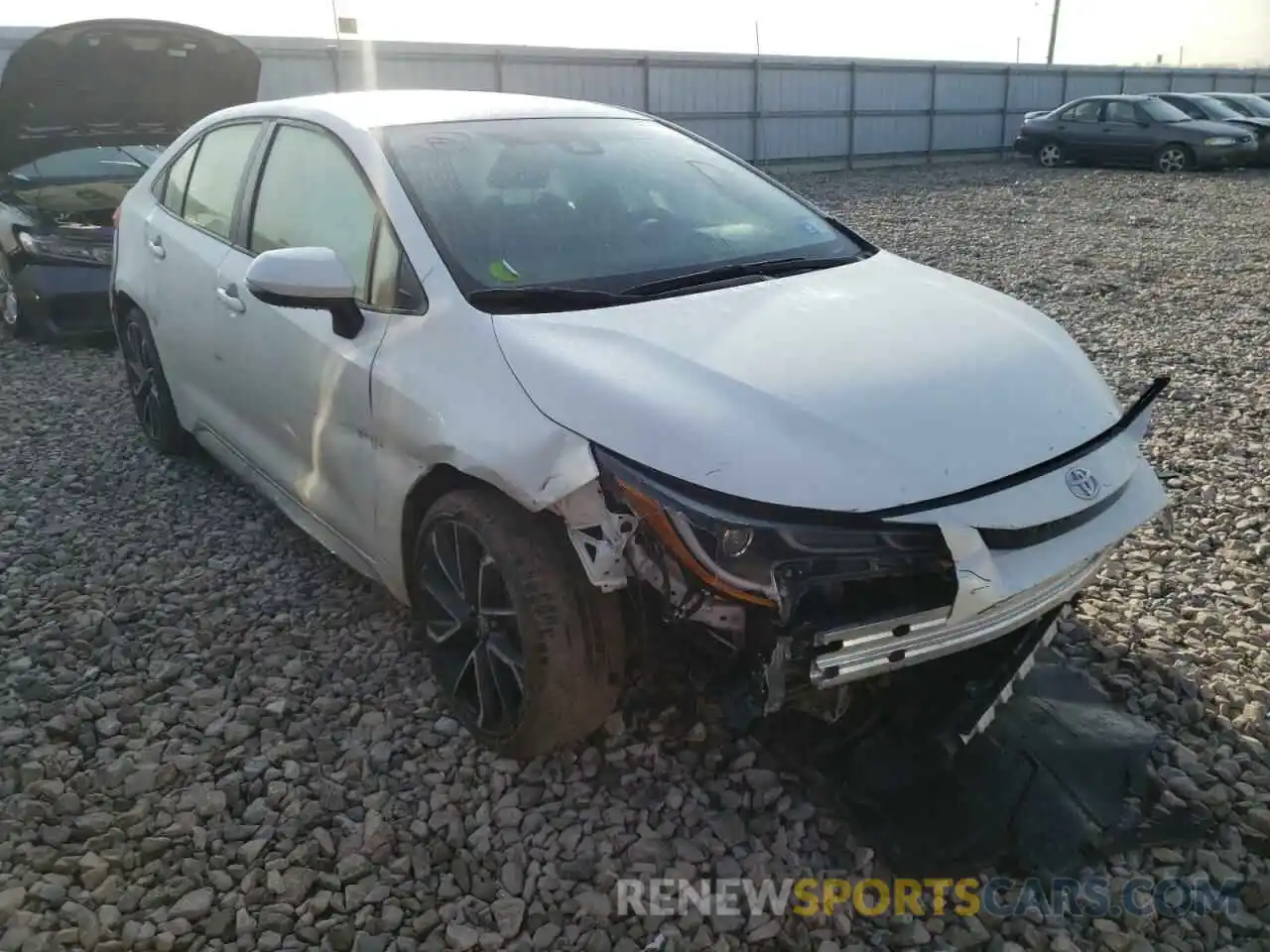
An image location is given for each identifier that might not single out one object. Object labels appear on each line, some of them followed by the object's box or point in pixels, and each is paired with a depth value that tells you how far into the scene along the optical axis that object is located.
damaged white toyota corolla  2.17
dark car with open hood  6.62
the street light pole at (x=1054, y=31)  43.28
